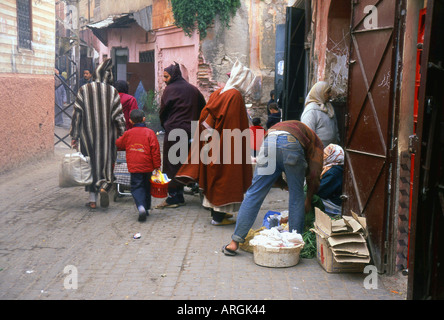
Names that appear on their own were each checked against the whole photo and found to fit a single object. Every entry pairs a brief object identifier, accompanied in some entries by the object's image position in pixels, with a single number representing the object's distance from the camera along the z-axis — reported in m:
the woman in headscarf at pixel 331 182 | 6.24
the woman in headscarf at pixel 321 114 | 6.77
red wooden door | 4.76
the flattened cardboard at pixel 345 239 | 4.80
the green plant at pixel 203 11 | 14.31
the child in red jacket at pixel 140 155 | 6.90
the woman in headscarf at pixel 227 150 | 6.54
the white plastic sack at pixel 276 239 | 5.15
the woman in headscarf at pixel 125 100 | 8.25
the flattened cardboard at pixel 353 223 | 4.93
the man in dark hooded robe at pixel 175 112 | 7.62
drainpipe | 9.71
